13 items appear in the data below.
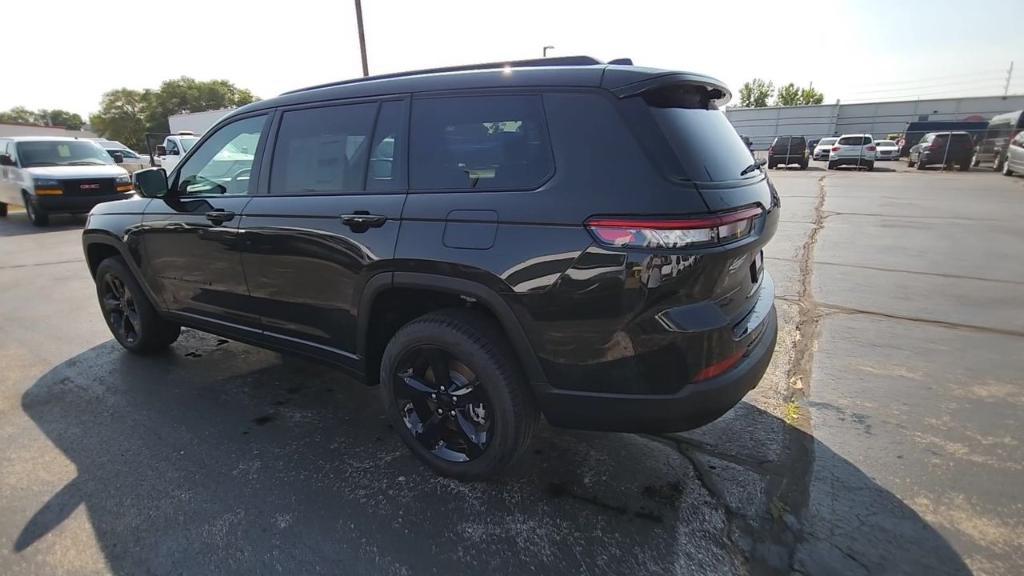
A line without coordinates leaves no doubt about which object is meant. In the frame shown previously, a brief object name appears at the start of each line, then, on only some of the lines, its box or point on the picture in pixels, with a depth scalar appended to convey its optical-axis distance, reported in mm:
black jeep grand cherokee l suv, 2010
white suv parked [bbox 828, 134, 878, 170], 23188
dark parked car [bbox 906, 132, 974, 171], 21828
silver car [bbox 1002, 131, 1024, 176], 16594
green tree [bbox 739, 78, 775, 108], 84562
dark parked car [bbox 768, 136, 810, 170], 24906
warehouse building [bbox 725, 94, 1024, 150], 47688
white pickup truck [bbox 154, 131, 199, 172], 17438
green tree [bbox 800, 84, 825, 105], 87312
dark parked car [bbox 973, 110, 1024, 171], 20016
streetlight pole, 16047
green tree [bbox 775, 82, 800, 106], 84938
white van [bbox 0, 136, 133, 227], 10922
